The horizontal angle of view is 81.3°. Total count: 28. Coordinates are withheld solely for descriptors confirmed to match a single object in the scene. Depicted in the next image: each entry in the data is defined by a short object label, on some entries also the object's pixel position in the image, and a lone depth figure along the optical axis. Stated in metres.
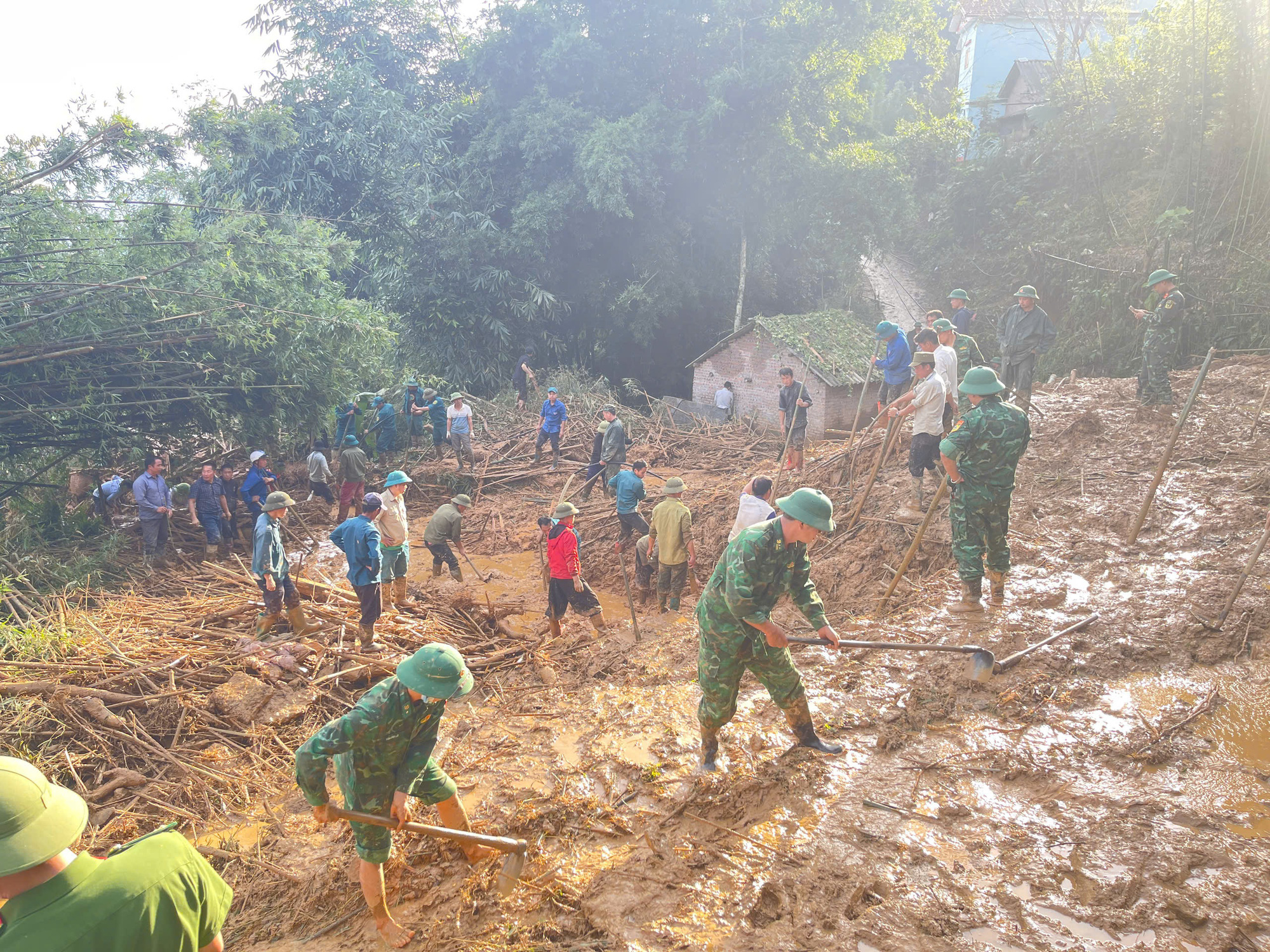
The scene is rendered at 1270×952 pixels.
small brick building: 16.58
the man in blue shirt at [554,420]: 15.35
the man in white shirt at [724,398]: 18.67
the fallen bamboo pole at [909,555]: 6.42
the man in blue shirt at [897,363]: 10.14
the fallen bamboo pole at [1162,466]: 6.25
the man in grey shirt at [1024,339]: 10.12
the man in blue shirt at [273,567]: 7.52
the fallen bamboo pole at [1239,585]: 5.24
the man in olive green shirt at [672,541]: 8.72
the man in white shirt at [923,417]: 7.62
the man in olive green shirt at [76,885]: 2.05
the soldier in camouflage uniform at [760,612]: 4.39
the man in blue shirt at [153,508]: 11.24
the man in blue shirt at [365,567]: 7.54
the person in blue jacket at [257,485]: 11.62
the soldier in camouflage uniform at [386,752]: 3.60
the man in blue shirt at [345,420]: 14.44
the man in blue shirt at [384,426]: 15.90
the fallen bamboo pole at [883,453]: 8.25
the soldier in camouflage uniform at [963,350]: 8.62
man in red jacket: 8.31
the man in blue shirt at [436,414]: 16.20
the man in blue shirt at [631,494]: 10.00
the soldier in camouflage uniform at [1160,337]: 9.40
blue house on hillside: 30.88
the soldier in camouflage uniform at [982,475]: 6.21
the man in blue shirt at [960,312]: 11.94
